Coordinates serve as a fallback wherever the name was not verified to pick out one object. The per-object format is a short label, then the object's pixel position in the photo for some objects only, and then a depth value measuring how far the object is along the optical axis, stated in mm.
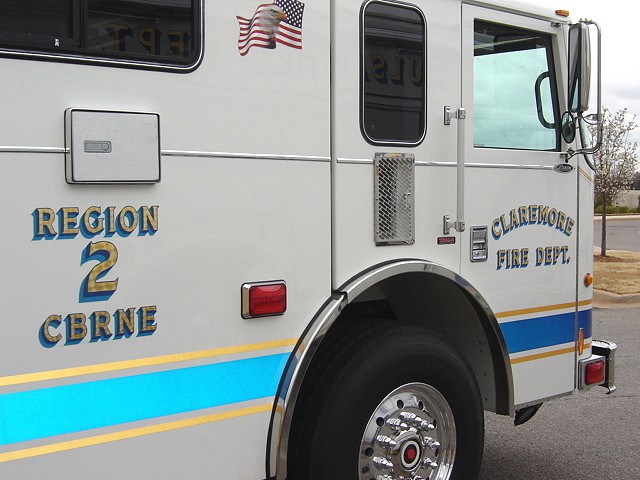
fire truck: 2658
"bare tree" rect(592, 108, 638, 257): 16266
